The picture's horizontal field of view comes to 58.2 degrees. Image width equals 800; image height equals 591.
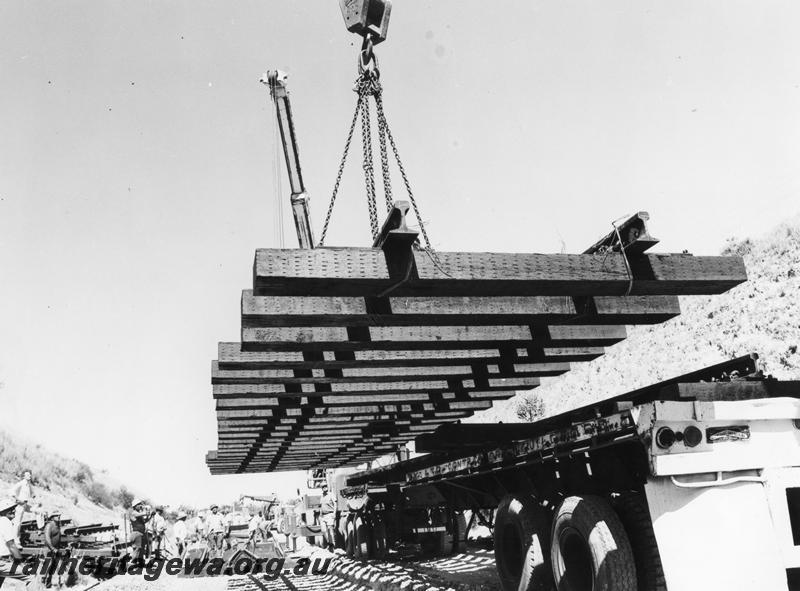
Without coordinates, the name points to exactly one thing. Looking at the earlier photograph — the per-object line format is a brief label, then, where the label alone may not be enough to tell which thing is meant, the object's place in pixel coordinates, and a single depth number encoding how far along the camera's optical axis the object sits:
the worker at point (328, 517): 19.69
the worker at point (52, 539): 12.28
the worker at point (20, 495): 12.23
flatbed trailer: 4.14
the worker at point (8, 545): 10.24
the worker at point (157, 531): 20.11
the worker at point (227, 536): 17.57
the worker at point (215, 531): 17.62
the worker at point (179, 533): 20.92
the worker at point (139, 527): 16.62
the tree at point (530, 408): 40.91
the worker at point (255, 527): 17.13
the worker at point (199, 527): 24.28
